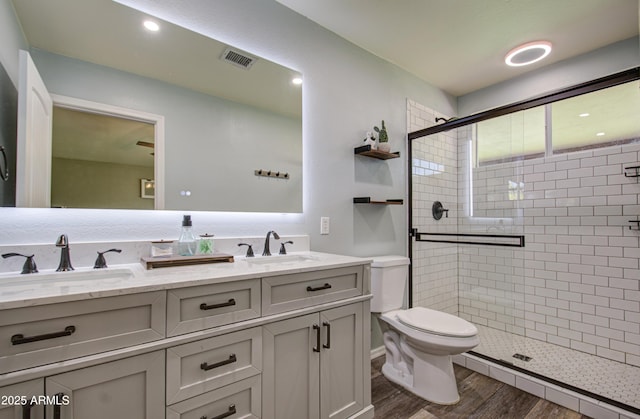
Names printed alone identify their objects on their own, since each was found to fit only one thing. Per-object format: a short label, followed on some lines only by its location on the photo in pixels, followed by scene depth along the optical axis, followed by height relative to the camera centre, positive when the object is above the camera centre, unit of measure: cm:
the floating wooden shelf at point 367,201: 226 +10
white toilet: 177 -76
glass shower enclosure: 225 -14
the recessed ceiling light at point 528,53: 242 +136
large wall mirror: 132 +53
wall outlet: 212 -8
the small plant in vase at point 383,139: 232 +60
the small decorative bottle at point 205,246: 154 -16
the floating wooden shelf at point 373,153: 226 +48
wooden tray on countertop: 129 -21
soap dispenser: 149 -13
